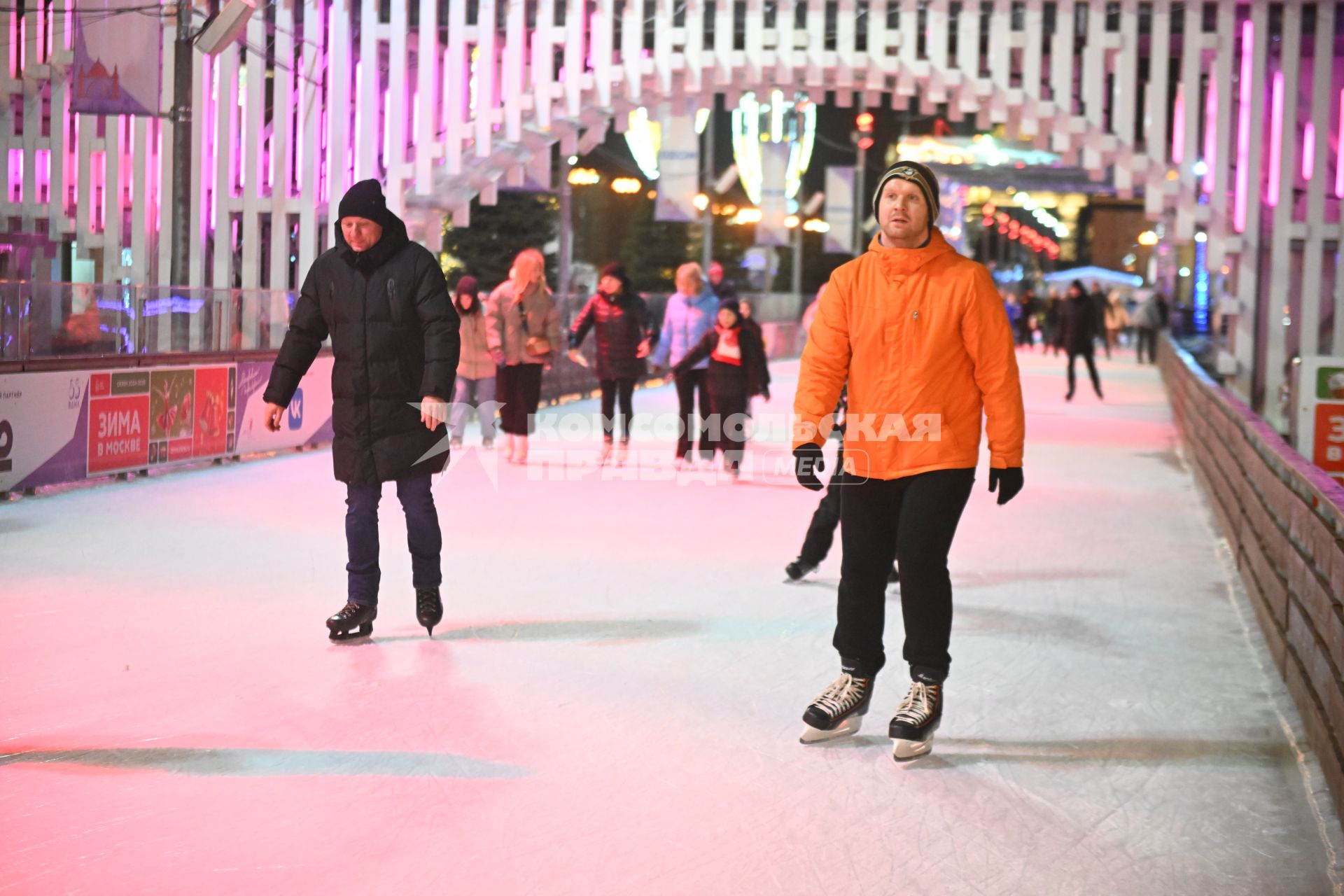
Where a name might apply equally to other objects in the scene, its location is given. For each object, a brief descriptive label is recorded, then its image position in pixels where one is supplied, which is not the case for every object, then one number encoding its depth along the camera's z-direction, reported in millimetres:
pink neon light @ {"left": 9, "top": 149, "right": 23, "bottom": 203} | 17938
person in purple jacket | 13188
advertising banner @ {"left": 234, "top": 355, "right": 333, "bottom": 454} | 13156
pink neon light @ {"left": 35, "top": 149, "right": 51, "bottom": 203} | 18344
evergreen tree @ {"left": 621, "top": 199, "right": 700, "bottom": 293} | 41531
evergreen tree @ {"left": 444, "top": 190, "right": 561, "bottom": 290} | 32812
